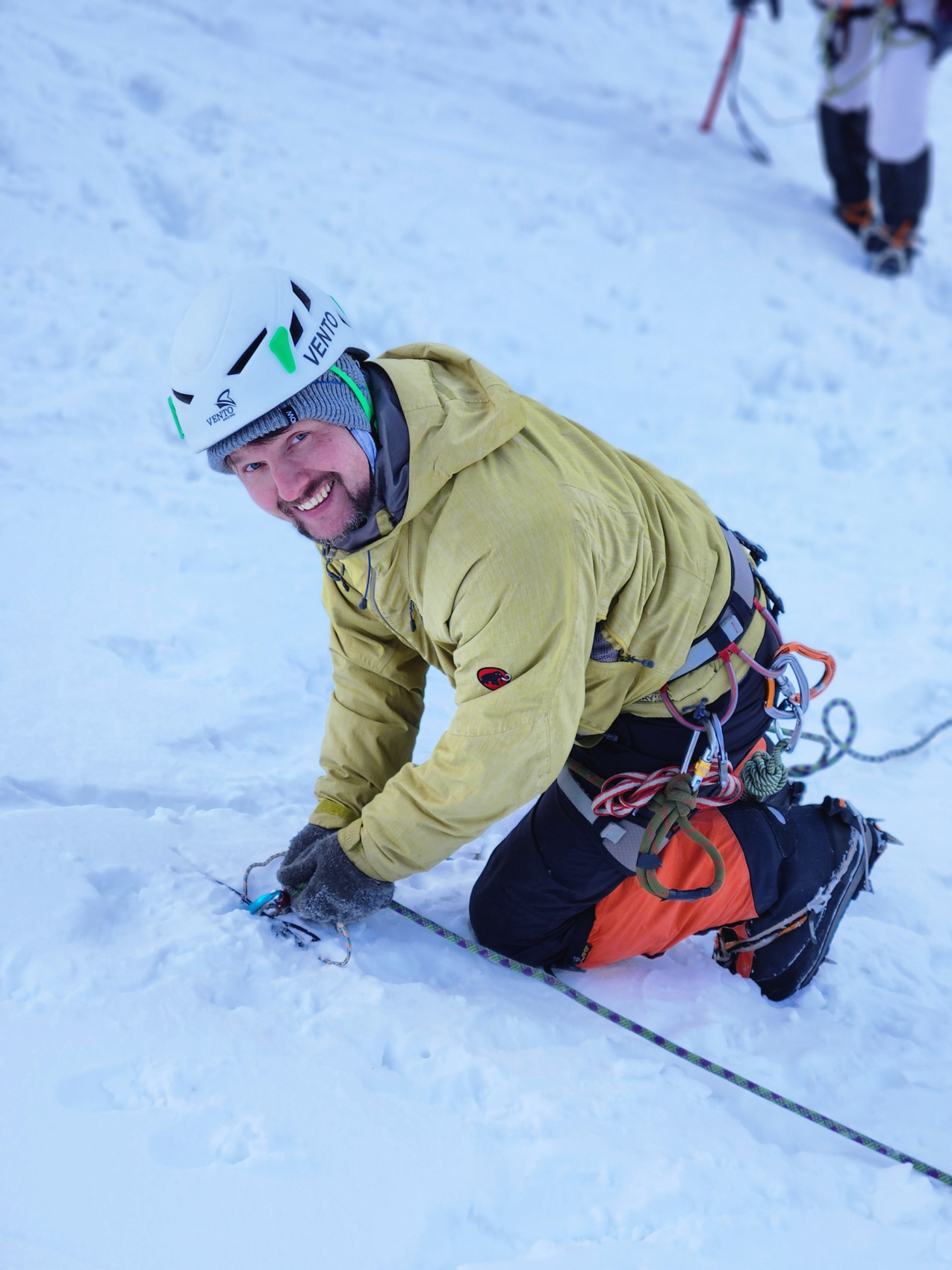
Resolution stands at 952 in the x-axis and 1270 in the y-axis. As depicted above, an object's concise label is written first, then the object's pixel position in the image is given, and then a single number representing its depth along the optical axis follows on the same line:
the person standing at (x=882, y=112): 6.14
